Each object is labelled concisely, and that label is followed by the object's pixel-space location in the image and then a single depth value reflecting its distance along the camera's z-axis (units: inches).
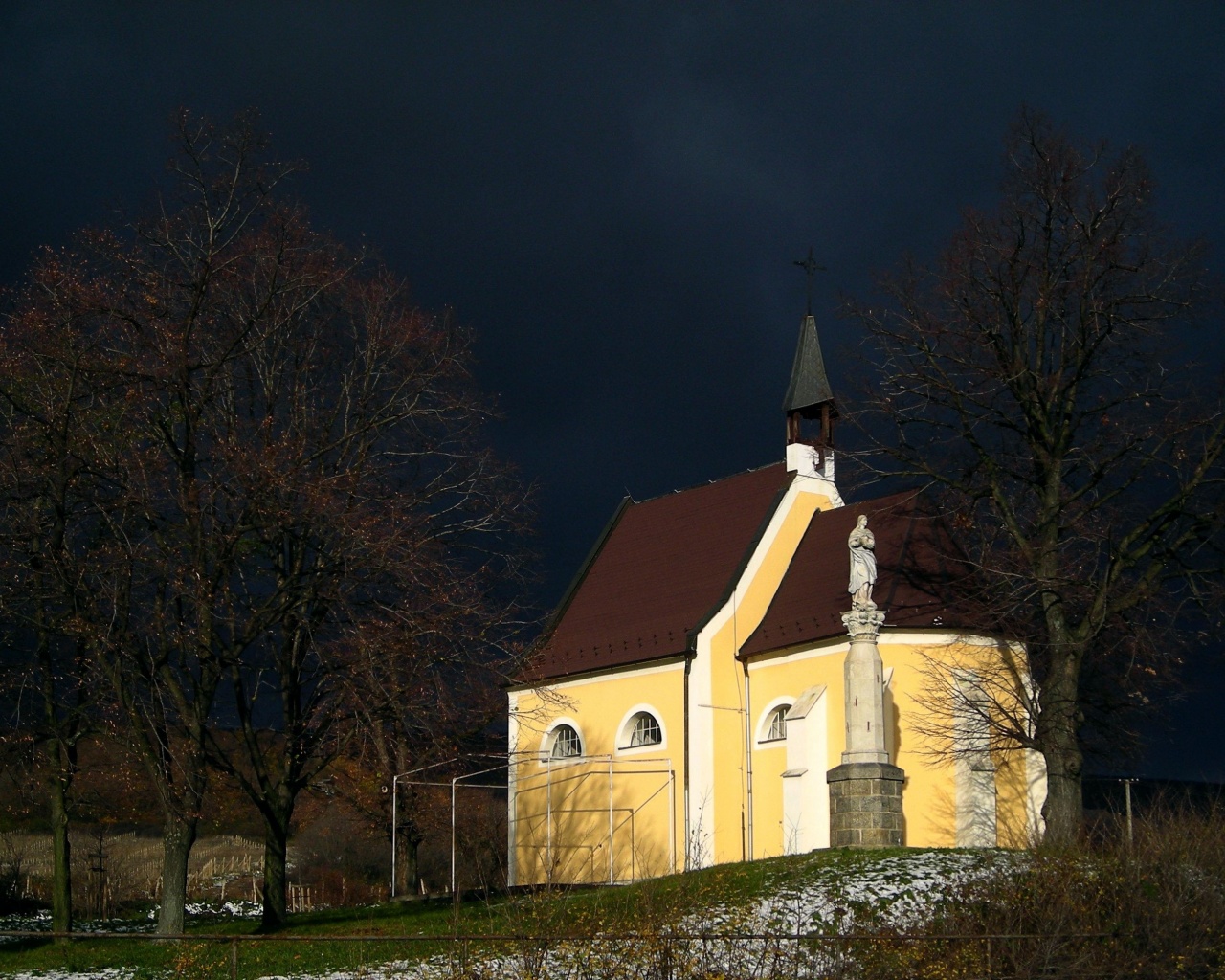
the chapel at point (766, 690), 970.1
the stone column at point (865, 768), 832.9
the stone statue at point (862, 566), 877.2
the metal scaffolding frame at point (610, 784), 1096.8
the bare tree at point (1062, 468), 911.7
